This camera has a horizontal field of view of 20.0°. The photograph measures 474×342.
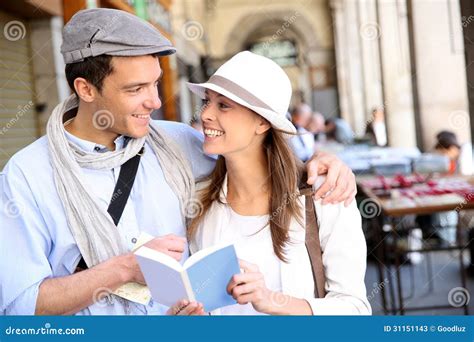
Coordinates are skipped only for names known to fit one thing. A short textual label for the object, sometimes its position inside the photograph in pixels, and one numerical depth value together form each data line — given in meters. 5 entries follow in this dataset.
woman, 3.22
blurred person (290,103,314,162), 9.11
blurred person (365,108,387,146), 16.59
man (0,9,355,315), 3.16
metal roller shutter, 5.16
